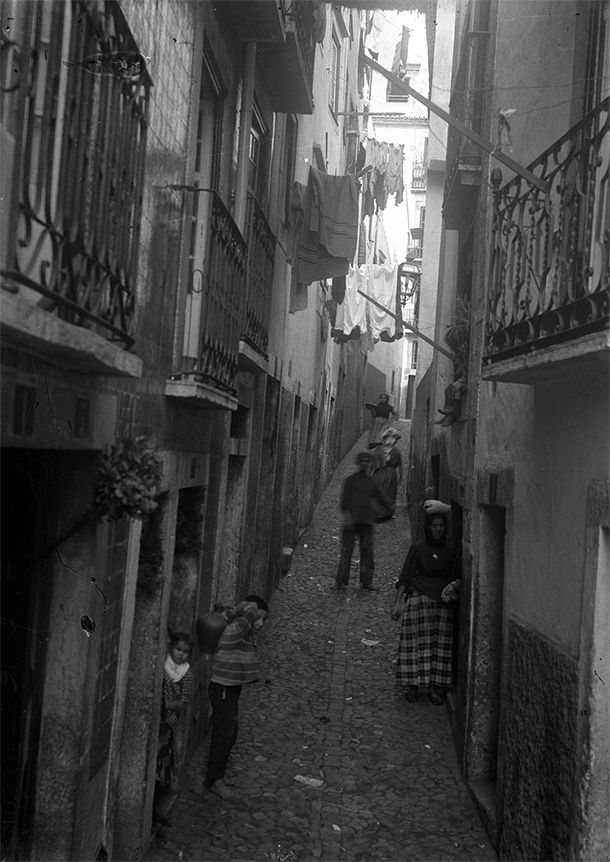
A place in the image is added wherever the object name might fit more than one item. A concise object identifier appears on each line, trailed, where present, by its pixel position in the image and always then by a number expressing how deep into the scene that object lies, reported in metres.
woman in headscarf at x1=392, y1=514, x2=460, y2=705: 9.02
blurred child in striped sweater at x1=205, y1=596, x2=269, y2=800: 6.71
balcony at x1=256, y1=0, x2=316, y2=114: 8.57
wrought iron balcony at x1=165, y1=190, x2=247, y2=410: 6.08
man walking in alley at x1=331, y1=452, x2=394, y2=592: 12.69
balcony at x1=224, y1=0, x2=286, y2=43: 7.38
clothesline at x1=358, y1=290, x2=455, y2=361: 10.93
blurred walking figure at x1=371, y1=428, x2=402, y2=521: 16.52
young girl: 6.41
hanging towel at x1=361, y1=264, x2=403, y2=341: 21.03
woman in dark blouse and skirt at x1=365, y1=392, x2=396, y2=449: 22.36
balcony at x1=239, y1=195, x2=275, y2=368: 8.26
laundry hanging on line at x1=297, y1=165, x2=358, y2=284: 11.66
